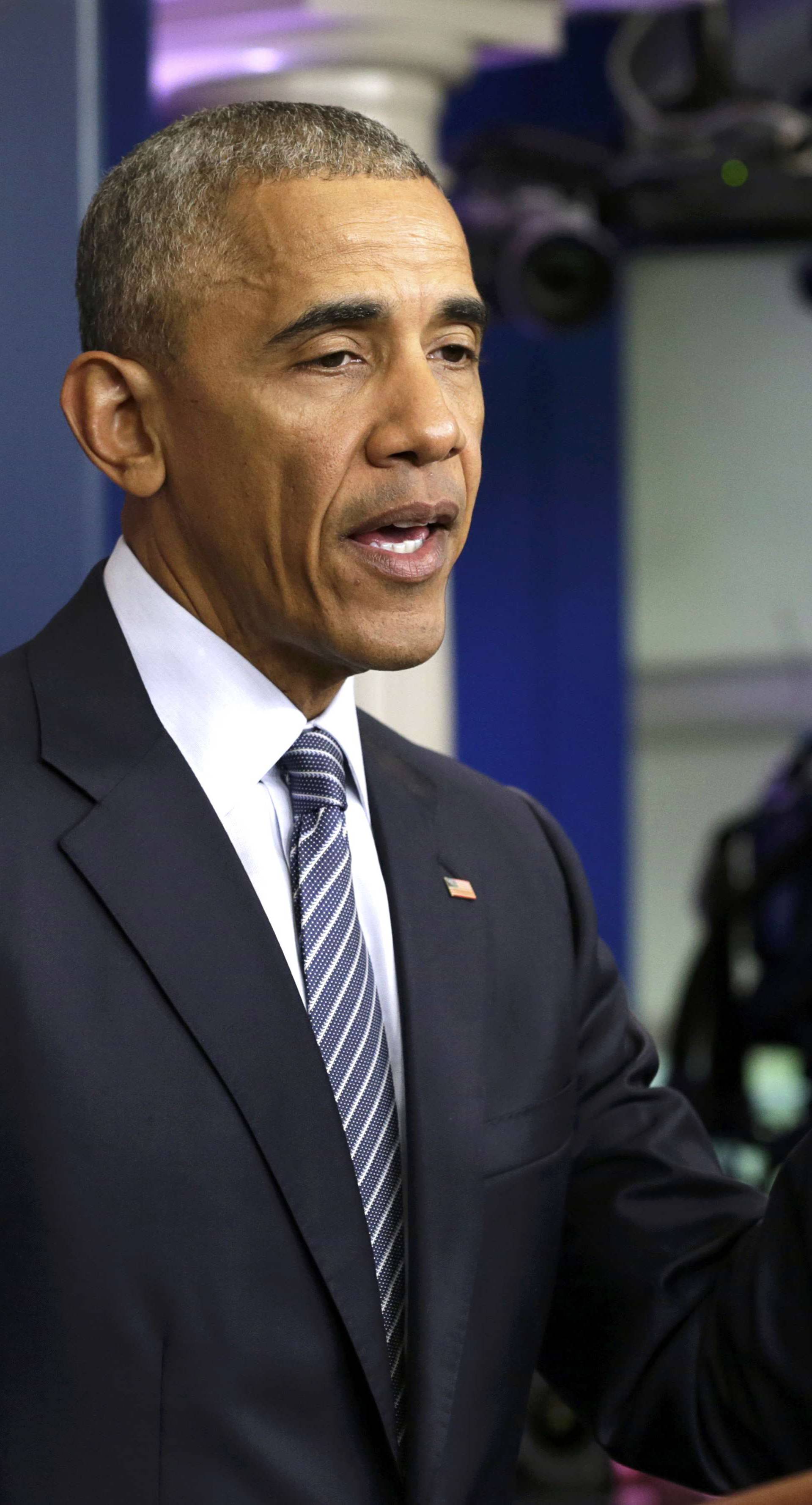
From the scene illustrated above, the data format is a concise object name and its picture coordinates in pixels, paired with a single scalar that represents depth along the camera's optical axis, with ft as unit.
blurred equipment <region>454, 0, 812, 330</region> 13.62
